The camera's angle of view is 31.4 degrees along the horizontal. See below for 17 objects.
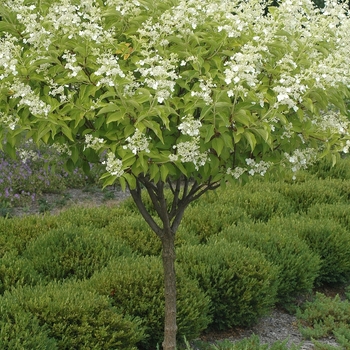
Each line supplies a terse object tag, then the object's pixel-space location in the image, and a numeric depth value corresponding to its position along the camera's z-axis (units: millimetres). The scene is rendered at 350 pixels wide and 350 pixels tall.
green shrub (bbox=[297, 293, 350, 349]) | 5371
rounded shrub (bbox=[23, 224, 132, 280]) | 5352
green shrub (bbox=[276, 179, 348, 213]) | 8016
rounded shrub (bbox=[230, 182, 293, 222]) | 7520
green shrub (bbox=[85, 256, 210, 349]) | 4695
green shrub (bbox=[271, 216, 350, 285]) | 6488
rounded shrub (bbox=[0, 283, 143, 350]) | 4090
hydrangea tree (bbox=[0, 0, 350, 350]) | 3059
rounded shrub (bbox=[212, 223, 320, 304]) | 5914
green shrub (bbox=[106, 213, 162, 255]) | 6117
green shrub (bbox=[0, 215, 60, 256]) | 5825
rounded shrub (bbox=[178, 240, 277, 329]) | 5262
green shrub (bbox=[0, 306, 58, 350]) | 3756
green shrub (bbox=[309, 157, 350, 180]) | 9516
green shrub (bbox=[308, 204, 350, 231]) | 7129
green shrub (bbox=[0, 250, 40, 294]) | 4945
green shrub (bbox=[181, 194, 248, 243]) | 6781
